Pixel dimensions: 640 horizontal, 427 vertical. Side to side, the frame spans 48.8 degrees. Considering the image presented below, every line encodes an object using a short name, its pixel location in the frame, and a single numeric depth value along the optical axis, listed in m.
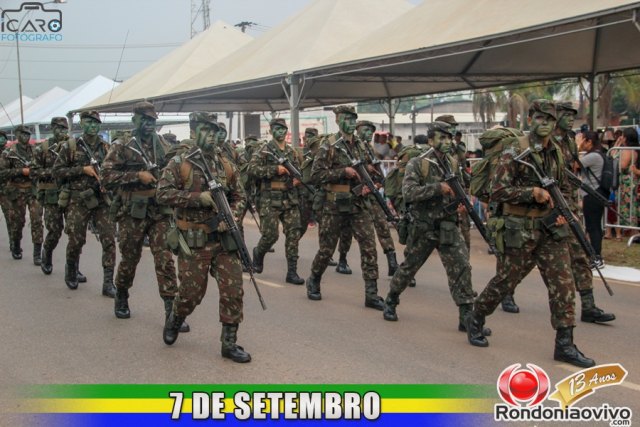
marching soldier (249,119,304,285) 8.80
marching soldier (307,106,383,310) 6.88
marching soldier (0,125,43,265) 10.10
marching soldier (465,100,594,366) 4.93
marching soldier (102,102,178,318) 6.18
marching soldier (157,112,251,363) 5.12
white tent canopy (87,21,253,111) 23.25
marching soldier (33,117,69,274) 8.55
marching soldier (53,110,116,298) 7.60
